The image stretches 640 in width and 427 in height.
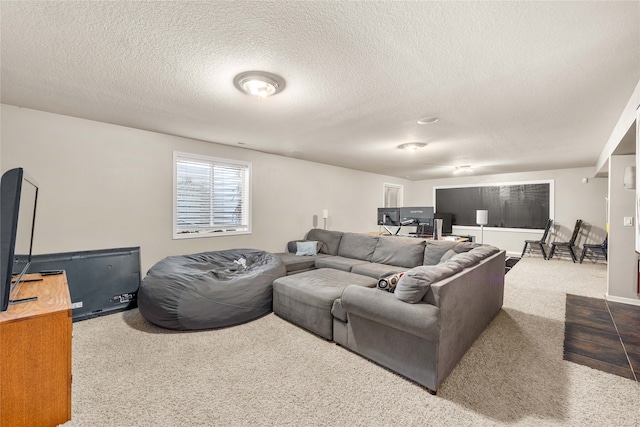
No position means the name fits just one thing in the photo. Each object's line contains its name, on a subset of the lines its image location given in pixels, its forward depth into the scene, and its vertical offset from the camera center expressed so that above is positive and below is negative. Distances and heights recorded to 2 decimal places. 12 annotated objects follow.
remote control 2.04 -0.49
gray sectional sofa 1.95 -0.82
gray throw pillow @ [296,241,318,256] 5.01 -0.66
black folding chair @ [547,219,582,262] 6.44 -0.64
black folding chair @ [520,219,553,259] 6.76 -0.64
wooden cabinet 1.16 -0.69
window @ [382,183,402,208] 8.33 +0.63
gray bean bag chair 2.77 -0.90
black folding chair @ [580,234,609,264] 5.99 -0.76
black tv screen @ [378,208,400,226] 5.24 -0.03
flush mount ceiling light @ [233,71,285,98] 2.20 +1.11
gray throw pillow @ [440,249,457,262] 3.60 -0.52
